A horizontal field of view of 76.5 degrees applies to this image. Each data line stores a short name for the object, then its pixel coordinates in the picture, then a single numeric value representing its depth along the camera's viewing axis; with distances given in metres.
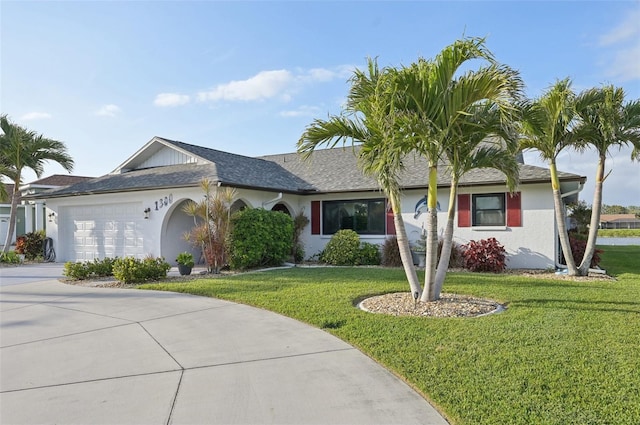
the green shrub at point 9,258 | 16.81
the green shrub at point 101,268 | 12.22
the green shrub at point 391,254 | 13.99
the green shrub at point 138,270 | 10.84
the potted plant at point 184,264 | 12.29
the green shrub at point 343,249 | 14.66
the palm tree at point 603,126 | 10.48
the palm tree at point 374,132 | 7.05
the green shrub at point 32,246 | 18.34
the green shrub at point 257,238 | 12.78
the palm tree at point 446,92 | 6.62
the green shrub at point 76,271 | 11.81
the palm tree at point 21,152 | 17.27
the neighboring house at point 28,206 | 25.14
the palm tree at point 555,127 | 10.20
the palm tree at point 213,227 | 12.35
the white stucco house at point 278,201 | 13.20
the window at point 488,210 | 13.61
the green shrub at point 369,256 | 14.67
